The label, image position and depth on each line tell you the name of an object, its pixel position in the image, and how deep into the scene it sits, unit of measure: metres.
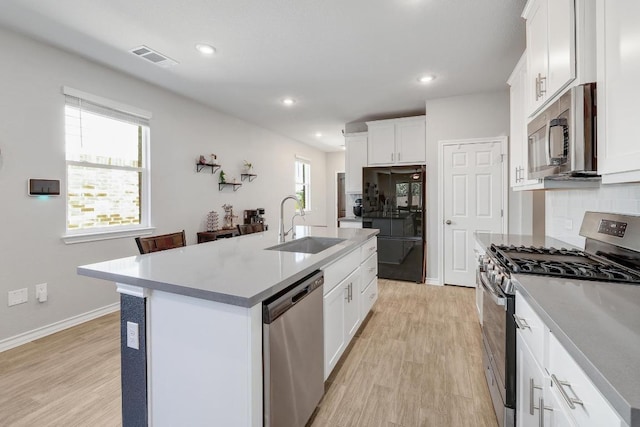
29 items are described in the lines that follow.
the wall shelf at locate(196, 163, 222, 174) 4.21
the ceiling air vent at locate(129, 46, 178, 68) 2.75
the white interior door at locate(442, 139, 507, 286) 3.90
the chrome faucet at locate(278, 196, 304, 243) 2.38
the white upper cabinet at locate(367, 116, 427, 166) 4.56
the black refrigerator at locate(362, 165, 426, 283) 4.30
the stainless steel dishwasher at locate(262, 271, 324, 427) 1.22
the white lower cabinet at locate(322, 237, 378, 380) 1.86
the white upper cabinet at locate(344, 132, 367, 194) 5.16
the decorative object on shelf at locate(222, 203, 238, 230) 4.71
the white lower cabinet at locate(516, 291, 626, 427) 0.70
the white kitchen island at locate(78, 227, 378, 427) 1.16
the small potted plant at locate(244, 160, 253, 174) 5.10
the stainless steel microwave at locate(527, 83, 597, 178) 1.26
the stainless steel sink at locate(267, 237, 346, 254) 2.45
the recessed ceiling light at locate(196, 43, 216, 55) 2.69
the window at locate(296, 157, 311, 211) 7.04
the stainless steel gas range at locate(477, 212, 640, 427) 1.34
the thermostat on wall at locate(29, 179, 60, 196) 2.58
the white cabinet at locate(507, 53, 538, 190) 2.32
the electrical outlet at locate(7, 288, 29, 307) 2.49
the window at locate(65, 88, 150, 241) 2.94
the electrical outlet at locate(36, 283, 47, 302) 2.66
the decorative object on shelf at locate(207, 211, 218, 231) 4.36
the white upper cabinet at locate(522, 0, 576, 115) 1.39
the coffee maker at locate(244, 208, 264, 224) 5.10
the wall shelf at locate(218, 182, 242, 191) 4.61
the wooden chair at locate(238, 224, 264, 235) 3.31
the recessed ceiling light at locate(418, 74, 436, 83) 3.41
